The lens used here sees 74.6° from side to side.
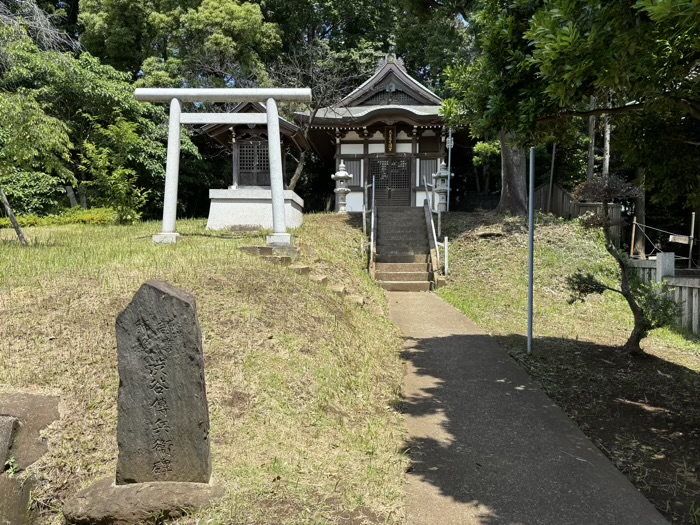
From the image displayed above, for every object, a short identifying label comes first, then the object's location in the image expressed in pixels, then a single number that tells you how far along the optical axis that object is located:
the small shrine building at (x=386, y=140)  19.23
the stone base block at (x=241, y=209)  12.46
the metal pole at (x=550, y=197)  17.78
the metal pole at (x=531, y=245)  6.31
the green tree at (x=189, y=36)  20.38
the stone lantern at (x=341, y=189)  18.03
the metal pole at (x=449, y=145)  18.34
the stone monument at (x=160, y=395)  3.18
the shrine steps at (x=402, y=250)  11.42
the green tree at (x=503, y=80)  4.66
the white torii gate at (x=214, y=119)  9.48
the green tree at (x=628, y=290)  6.63
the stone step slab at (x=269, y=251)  8.65
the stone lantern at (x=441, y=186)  17.88
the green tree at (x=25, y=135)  8.23
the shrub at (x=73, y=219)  15.82
